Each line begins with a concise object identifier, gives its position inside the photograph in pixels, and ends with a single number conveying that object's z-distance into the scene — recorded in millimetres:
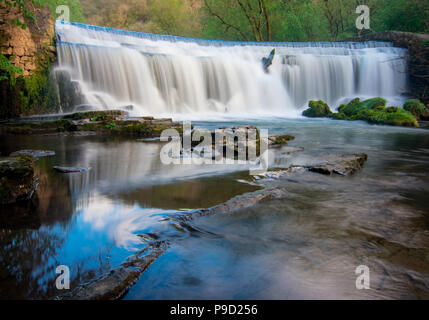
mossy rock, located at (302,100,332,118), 15062
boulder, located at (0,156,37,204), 3033
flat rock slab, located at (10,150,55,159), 5188
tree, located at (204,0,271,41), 28016
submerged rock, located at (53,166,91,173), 4349
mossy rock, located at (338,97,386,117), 14125
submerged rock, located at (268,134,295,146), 6983
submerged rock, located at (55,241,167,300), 1728
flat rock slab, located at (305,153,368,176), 4512
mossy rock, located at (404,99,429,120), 14336
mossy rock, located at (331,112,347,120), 14065
